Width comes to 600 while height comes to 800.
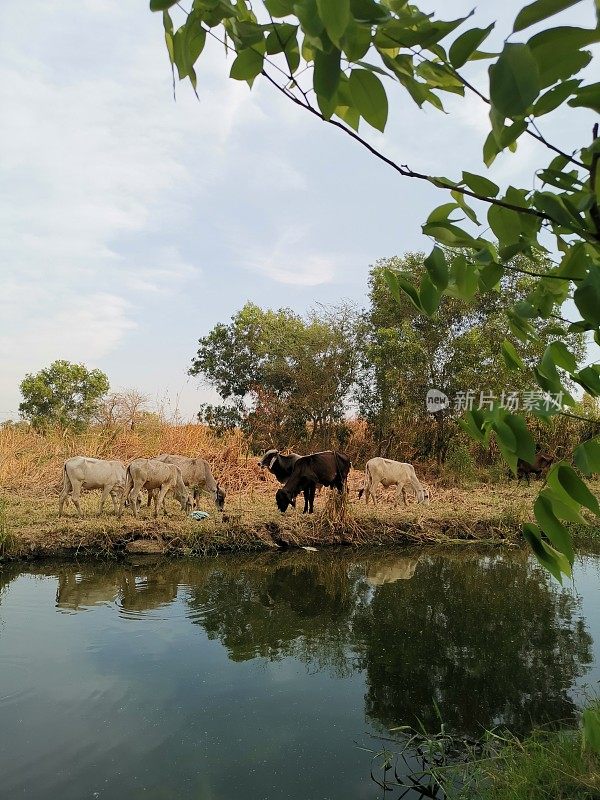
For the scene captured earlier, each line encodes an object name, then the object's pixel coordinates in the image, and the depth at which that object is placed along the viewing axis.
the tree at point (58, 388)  19.72
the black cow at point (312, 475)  7.97
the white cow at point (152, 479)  7.15
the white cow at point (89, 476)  7.06
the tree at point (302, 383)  13.37
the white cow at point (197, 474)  8.11
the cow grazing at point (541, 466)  10.63
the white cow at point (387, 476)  8.96
